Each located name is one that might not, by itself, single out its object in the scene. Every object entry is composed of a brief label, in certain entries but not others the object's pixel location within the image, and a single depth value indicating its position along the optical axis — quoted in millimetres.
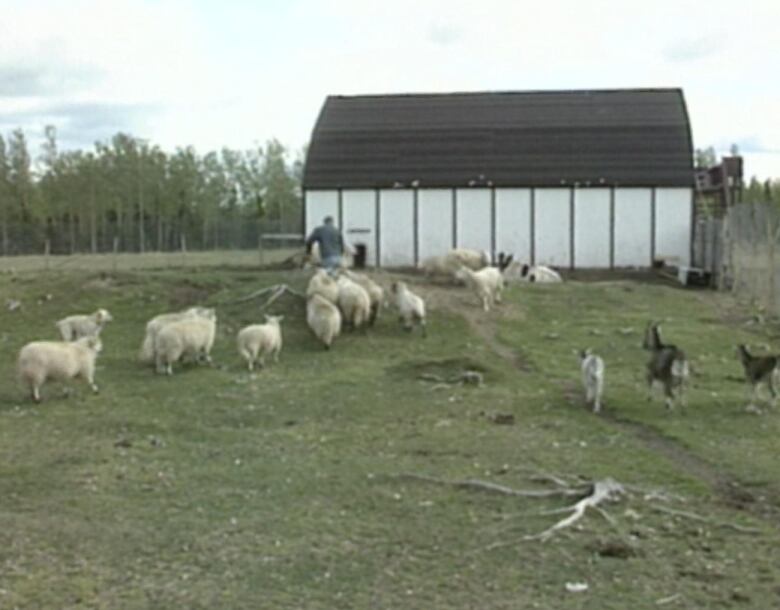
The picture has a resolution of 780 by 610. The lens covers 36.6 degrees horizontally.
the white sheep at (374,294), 23609
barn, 42906
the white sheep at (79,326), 21109
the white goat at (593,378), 15297
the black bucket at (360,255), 42862
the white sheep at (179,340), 18844
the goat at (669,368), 15211
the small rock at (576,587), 7973
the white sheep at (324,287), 23234
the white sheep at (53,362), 16078
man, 26672
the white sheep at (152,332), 19875
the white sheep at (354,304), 22844
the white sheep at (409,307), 23109
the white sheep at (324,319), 21641
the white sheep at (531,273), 34719
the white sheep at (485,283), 25734
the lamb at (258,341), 19500
